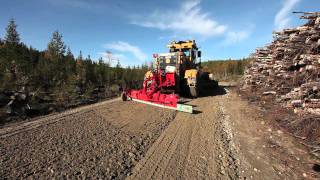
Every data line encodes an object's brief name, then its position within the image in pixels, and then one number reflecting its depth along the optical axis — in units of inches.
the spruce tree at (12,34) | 737.5
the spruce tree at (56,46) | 780.1
